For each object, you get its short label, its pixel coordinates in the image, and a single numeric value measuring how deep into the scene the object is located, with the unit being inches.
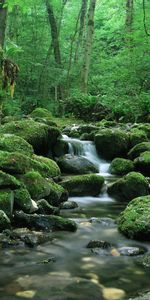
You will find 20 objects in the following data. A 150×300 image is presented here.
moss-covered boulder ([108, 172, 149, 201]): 308.2
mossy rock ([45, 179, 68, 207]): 271.0
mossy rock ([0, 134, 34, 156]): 319.6
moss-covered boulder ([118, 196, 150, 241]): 210.2
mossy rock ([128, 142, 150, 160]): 433.4
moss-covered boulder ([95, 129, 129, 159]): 465.7
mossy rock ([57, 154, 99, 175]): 389.1
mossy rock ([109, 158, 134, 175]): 402.9
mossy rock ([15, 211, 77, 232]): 215.0
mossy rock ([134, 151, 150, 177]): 387.2
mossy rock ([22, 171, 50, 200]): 256.4
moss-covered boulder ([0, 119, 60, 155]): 410.3
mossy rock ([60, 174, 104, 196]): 319.3
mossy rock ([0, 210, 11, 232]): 199.3
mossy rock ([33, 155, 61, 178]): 339.6
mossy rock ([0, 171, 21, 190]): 228.6
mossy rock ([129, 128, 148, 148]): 472.4
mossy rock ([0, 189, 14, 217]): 214.4
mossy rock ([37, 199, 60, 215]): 238.7
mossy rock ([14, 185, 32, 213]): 225.9
